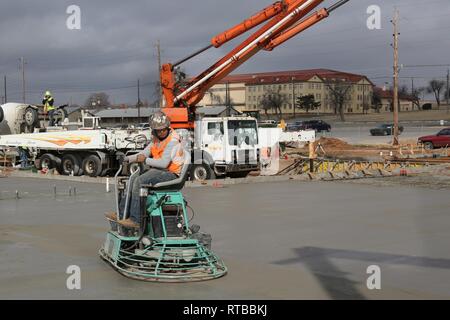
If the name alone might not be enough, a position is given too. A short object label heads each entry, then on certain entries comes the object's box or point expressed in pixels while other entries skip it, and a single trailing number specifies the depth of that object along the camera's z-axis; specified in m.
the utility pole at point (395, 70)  51.12
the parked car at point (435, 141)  43.84
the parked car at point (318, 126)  75.36
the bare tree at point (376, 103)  146.75
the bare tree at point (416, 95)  151.00
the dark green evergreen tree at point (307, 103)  125.87
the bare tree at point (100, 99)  129.31
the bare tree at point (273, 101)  127.35
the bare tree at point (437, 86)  160.12
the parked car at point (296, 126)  68.26
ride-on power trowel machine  8.33
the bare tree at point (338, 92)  121.75
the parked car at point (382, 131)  67.19
